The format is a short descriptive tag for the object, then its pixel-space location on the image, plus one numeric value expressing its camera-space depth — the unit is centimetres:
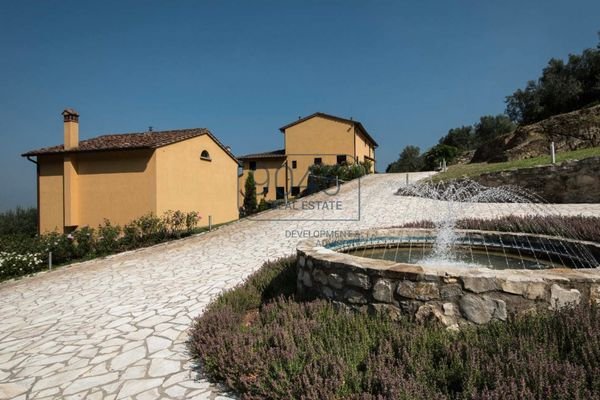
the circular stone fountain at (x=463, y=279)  305
